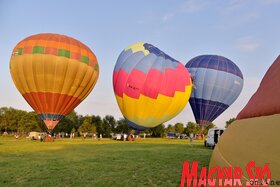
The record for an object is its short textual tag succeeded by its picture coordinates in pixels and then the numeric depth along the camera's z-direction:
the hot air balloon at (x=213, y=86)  31.56
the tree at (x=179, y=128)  93.19
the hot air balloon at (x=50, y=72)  27.27
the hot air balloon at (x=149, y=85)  24.45
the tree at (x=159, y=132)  78.88
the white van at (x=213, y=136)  22.66
